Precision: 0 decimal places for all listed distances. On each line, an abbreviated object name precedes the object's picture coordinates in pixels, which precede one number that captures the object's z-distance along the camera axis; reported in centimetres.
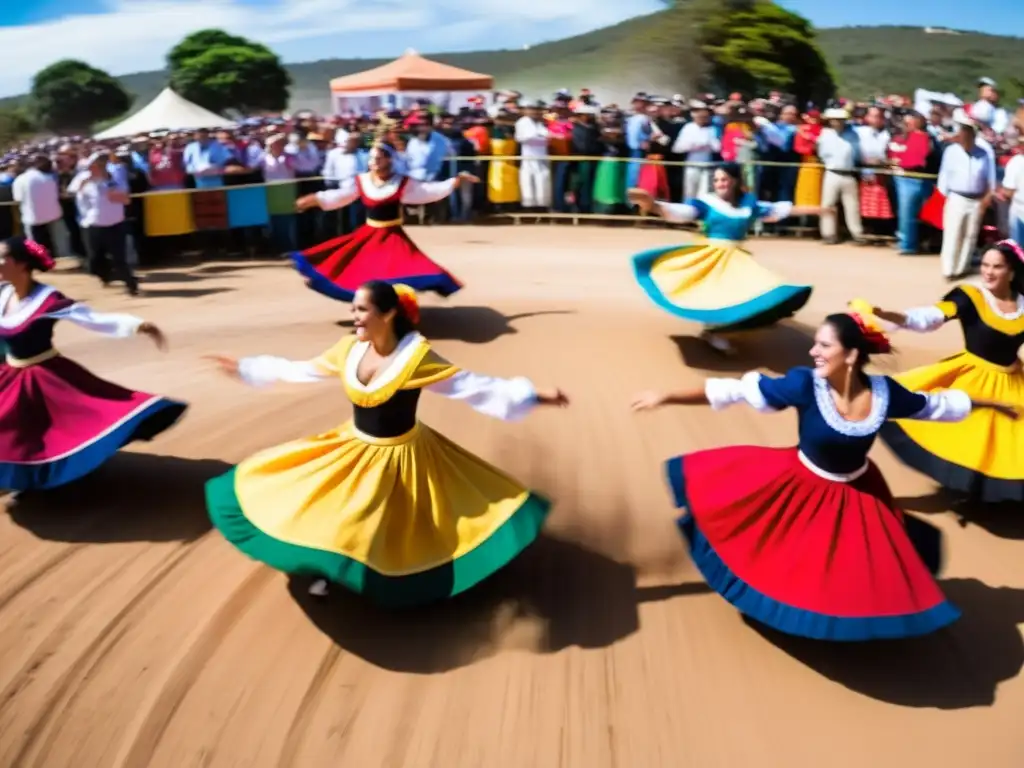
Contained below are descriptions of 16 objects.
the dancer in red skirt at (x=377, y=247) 862
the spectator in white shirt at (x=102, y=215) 1080
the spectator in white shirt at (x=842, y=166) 1341
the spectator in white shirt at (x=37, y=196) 1148
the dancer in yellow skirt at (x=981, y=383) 520
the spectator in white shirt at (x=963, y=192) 1095
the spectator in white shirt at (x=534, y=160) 1539
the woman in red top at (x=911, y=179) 1291
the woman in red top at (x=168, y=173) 1344
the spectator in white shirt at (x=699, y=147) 1448
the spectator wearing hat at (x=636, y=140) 1506
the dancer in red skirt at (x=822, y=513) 390
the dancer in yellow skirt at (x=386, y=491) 412
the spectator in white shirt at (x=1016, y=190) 1018
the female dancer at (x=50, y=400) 504
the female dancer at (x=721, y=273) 766
